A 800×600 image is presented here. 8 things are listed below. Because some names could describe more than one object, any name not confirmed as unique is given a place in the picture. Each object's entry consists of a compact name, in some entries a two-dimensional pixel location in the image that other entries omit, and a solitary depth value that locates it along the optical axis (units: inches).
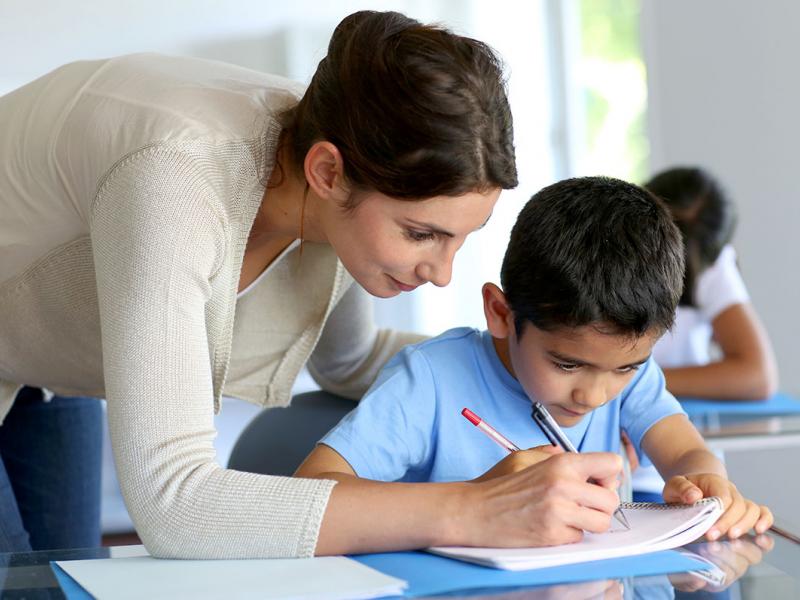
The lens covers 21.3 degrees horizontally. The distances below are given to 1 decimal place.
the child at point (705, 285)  116.8
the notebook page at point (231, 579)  63.6
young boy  74.6
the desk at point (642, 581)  63.6
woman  67.5
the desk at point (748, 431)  89.5
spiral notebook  65.9
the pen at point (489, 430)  72.2
